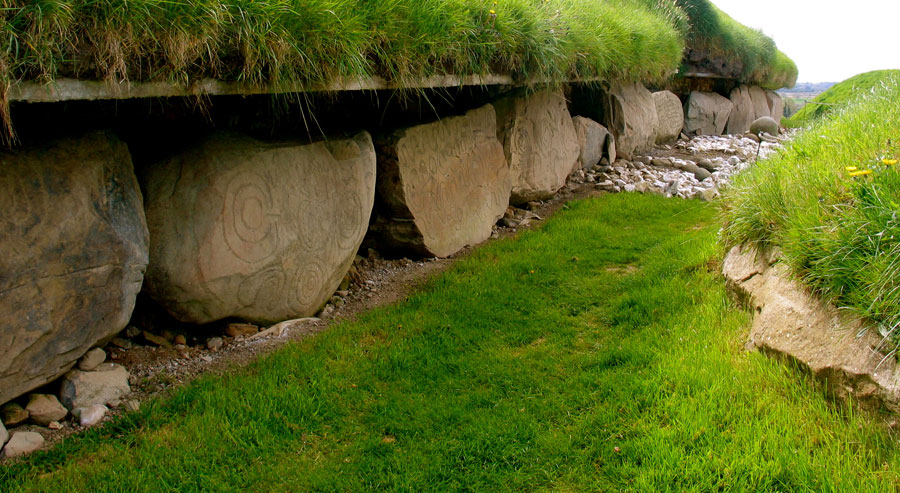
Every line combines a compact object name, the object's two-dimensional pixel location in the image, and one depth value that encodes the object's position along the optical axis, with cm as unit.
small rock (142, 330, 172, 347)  388
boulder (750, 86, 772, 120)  1423
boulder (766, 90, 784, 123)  1529
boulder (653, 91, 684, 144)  1052
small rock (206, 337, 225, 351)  398
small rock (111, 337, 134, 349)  376
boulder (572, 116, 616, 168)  815
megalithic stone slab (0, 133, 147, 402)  298
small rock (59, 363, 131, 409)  326
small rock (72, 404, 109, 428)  317
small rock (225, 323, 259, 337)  410
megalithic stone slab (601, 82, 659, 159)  889
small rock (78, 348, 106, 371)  340
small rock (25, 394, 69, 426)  314
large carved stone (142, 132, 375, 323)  377
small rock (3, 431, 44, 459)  290
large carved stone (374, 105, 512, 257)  521
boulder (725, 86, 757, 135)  1318
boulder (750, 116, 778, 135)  1222
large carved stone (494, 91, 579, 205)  673
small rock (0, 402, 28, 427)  307
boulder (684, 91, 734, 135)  1182
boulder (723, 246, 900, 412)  267
